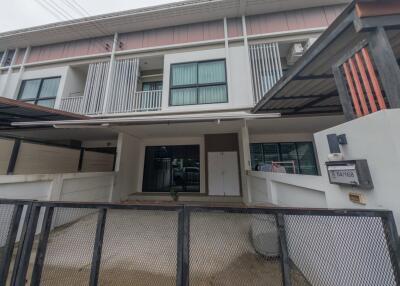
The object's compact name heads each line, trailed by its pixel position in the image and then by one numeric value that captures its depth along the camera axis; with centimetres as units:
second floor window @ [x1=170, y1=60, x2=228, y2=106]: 579
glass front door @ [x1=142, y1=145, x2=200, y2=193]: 739
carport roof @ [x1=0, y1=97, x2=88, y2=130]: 354
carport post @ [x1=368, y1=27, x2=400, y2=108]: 128
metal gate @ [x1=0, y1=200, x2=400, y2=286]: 127
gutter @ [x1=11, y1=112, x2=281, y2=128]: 374
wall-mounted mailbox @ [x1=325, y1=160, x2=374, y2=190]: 129
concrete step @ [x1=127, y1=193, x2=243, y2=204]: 635
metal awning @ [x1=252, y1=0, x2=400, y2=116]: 153
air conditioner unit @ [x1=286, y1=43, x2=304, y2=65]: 583
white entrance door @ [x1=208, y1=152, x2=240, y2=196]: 674
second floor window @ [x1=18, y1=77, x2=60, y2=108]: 673
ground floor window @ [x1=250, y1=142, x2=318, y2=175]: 696
